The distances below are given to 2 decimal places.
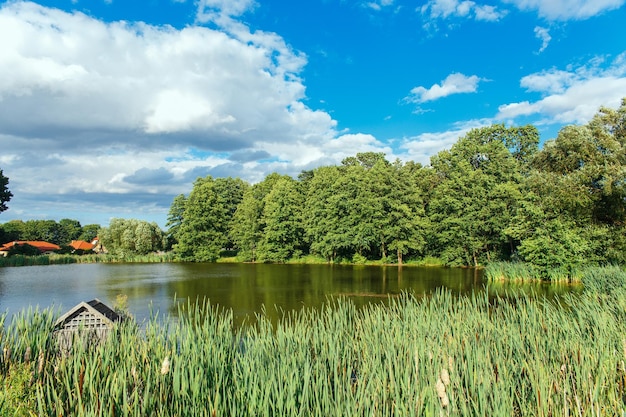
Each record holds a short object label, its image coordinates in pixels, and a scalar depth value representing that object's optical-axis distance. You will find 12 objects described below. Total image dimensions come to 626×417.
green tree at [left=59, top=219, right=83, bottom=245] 78.50
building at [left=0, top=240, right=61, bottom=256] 59.77
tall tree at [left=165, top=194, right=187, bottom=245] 46.88
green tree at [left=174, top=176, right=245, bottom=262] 41.72
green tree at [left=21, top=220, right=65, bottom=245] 69.50
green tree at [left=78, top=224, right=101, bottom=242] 82.49
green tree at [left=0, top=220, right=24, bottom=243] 65.86
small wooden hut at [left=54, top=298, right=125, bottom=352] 6.04
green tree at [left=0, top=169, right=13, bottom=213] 35.41
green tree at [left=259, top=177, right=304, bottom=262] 38.94
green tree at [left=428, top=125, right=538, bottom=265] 28.91
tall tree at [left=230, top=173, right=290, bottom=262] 40.81
